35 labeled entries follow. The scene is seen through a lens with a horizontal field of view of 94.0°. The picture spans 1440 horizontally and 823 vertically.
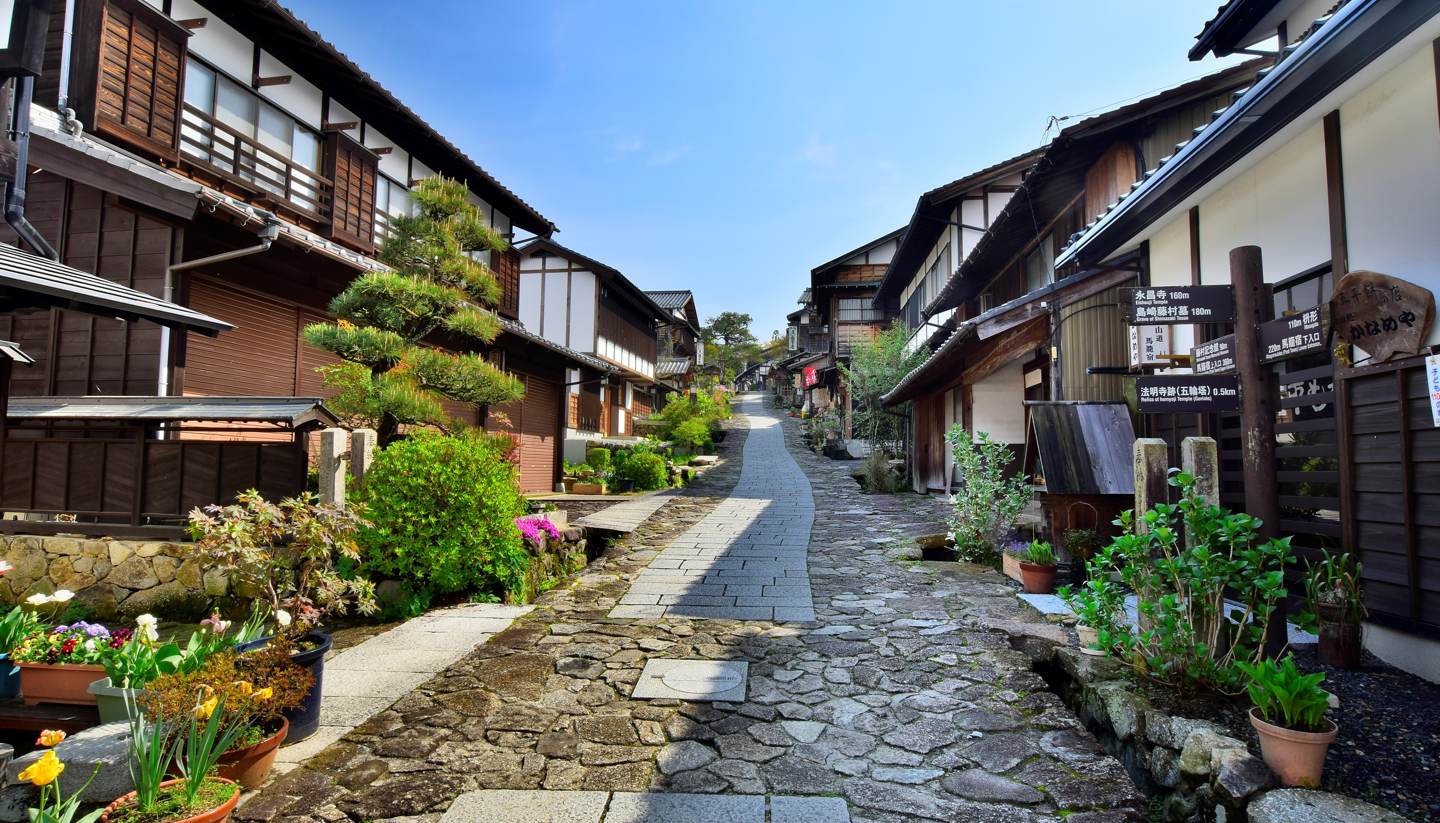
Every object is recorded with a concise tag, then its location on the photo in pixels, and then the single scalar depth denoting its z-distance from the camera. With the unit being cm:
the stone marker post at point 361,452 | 712
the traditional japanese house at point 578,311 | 2375
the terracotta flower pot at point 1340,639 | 407
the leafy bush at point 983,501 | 862
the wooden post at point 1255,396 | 399
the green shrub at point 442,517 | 673
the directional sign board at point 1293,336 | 385
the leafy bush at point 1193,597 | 347
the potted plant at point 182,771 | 275
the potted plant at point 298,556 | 407
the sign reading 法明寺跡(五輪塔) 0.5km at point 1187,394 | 457
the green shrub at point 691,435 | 2691
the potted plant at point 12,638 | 391
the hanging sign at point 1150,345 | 702
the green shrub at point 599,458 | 1983
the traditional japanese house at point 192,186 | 780
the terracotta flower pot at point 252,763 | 329
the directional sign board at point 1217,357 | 445
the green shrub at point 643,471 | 1841
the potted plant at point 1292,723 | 272
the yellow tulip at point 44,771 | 243
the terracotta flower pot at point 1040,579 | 710
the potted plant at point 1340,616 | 407
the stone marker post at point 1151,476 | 469
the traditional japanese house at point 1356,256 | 402
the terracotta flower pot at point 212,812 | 271
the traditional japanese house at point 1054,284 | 902
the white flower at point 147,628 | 362
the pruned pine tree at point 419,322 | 783
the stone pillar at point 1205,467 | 406
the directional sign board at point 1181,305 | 448
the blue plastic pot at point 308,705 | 390
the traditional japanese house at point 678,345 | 4328
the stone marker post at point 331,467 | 674
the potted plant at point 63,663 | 381
